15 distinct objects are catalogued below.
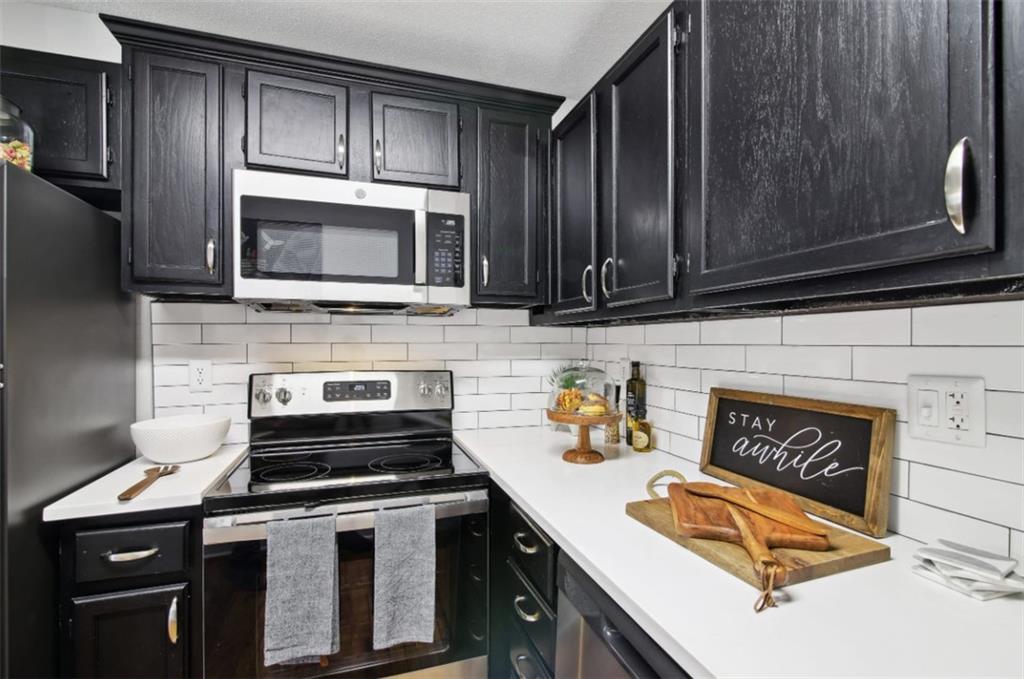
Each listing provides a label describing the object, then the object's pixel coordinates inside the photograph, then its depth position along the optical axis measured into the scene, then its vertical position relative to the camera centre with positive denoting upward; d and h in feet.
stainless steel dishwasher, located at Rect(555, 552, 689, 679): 2.46 -1.83
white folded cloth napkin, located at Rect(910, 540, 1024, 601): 2.41 -1.30
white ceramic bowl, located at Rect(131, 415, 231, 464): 4.99 -1.11
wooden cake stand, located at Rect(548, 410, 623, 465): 4.91 -1.09
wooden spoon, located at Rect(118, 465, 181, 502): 4.12 -1.40
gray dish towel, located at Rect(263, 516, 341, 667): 4.33 -2.44
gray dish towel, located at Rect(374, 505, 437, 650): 4.62 -2.44
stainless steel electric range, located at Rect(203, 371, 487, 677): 4.33 -1.64
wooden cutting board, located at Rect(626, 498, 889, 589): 2.62 -1.33
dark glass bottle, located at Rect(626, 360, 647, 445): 5.81 -0.73
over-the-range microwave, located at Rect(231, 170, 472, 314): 4.89 +1.08
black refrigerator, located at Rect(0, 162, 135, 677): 3.60 -0.39
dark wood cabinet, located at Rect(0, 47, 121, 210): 4.63 +2.36
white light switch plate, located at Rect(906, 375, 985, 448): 2.73 -0.46
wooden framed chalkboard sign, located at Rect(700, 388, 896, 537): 3.15 -0.93
